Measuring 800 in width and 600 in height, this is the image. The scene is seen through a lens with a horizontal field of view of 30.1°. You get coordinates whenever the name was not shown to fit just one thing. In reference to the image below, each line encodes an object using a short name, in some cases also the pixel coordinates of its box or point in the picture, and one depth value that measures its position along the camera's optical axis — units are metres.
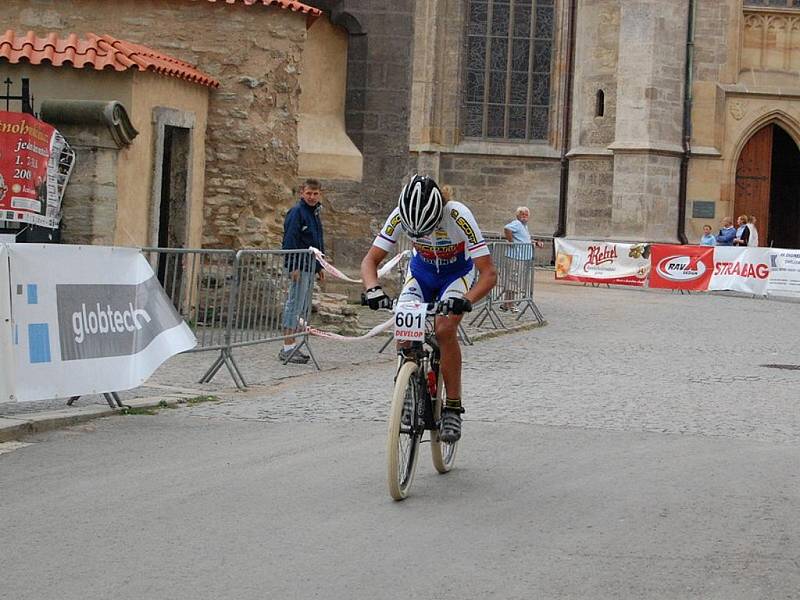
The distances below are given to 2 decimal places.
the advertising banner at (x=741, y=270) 30.02
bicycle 7.39
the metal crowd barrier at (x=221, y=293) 12.40
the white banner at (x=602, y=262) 32.50
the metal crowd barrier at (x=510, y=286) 20.06
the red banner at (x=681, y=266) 30.88
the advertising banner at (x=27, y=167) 15.03
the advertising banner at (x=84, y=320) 9.89
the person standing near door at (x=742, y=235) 34.00
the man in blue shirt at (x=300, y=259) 14.48
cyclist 7.97
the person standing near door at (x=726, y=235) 34.19
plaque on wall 37.44
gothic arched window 39.84
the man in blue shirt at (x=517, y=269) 21.00
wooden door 38.38
